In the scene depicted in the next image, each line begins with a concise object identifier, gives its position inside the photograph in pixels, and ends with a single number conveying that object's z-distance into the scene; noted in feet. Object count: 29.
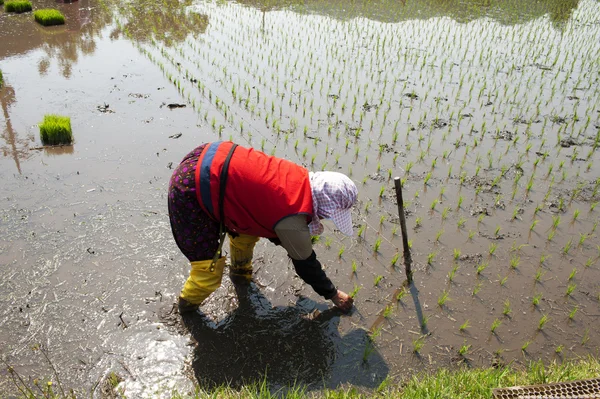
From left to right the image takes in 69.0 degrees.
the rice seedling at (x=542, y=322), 9.39
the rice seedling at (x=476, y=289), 10.27
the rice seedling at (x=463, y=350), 8.77
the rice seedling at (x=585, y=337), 9.12
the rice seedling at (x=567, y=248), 11.57
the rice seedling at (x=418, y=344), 8.80
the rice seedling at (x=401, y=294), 9.98
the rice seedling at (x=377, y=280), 10.28
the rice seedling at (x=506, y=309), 9.78
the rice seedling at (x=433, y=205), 13.00
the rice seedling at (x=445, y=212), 12.66
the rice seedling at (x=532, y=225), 12.30
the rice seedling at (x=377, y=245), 11.39
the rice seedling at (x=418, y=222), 12.32
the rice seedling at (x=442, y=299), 9.89
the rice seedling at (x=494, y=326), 9.35
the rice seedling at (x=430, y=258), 11.05
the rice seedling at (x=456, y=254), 11.27
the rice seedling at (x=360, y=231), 11.73
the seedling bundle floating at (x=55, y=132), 15.02
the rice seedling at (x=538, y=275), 10.72
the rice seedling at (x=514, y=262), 11.05
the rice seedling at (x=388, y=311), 9.53
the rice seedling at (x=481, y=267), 10.87
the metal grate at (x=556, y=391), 6.69
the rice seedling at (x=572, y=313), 9.68
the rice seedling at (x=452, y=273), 10.65
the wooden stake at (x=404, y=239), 9.62
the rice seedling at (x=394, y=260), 10.92
